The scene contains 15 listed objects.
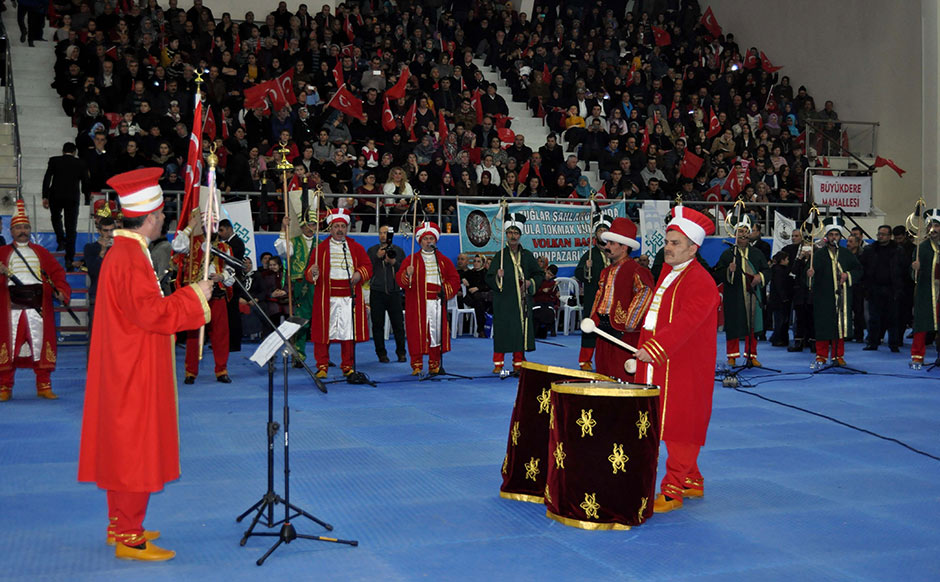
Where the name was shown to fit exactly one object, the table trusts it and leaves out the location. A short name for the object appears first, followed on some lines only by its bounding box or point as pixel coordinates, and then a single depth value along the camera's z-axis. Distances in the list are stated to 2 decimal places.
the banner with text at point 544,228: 17.27
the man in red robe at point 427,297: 12.16
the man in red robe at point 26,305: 9.83
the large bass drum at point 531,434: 6.11
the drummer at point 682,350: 5.87
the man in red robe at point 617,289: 9.11
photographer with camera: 13.66
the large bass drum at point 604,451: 5.48
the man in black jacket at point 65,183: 14.05
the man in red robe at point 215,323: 10.59
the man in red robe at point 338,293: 11.54
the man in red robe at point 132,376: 4.84
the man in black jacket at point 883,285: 15.09
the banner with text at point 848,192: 20.81
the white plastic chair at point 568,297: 17.70
